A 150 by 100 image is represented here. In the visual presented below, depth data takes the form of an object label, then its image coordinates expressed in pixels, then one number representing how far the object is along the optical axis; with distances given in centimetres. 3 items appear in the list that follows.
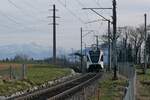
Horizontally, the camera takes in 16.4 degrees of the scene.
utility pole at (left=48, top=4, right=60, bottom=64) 9444
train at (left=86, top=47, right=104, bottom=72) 8062
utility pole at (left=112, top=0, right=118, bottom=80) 4966
